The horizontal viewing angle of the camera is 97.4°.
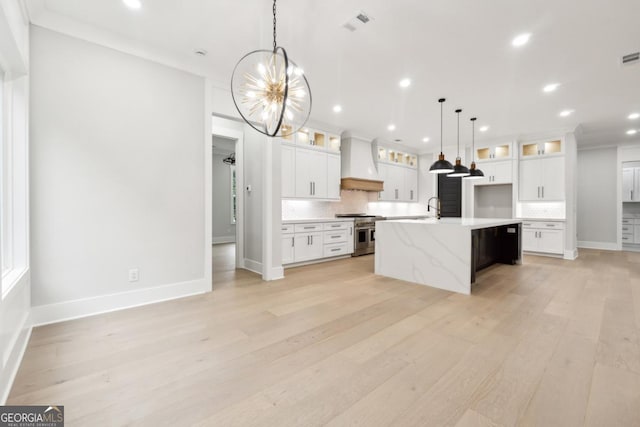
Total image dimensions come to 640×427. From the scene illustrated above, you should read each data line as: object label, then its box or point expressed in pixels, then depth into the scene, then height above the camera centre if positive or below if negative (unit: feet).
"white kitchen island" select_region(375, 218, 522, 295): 11.60 -1.83
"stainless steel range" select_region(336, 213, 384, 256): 20.36 -1.61
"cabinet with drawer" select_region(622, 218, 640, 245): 23.00 -1.56
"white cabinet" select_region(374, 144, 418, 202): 24.25 +3.50
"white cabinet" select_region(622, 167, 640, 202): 22.84 +2.30
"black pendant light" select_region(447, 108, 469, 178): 14.62 +2.18
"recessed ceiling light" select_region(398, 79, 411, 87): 12.55 +5.90
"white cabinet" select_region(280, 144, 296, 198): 17.31 +2.55
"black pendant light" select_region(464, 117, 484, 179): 16.41 +4.70
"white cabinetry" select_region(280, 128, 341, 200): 17.54 +3.10
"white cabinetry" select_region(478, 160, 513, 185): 21.97 +3.17
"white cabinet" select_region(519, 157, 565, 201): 20.12 +2.43
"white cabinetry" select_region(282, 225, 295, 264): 16.10 -1.84
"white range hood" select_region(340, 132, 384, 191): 20.99 +3.63
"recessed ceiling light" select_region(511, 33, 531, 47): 9.07 +5.71
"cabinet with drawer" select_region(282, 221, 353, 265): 16.35 -1.85
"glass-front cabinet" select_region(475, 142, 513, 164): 22.08 +4.91
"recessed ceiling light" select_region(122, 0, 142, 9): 7.79 +5.85
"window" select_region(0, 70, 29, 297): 7.36 +1.11
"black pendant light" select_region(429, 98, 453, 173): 13.69 +2.23
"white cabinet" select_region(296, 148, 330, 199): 18.04 +2.51
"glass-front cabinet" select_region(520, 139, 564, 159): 20.42 +4.80
